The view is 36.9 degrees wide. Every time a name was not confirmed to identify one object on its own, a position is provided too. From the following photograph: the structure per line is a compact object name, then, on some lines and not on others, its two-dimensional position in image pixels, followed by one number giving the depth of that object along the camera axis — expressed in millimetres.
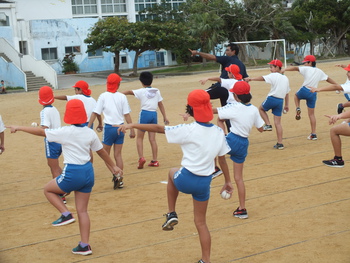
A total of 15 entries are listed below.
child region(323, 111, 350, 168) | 8250
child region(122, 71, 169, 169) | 9758
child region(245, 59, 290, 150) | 11156
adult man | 9945
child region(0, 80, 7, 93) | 30975
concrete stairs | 33562
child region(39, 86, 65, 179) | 7746
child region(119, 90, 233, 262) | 5191
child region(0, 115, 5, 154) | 8305
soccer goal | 41281
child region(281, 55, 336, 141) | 11680
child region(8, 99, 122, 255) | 5738
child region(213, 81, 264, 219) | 6910
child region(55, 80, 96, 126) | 8984
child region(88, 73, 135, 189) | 8820
